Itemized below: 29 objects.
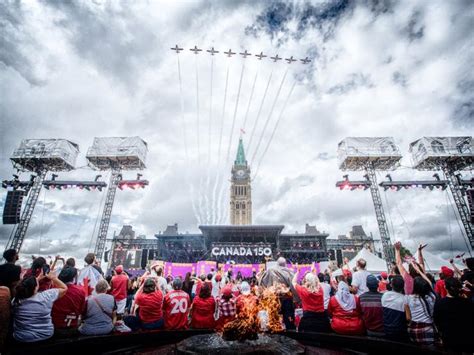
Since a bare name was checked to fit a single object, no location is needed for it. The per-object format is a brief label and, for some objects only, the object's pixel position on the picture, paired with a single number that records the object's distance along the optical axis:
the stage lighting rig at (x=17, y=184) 18.13
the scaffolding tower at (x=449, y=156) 19.39
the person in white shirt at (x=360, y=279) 5.59
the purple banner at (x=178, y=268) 23.55
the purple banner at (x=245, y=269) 23.77
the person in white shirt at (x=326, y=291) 5.35
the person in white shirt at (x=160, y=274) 6.52
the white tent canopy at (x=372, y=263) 17.04
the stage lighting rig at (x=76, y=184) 20.73
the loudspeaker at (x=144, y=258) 28.98
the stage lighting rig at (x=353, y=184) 21.27
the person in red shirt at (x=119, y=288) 6.07
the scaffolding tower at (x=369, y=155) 22.16
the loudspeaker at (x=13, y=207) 16.59
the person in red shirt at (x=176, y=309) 4.59
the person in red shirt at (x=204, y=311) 4.62
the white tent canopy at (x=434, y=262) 15.83
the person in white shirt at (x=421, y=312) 3.26
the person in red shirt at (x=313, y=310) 4.26
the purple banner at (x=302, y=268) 22.44
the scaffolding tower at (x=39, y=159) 19.19
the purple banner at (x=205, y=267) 22.50
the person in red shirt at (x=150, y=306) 4.42
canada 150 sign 26.89
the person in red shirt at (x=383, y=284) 8.08
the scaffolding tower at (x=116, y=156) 22.67
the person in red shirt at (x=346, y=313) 3.82
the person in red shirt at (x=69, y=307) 3.57
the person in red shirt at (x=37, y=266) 5.08
